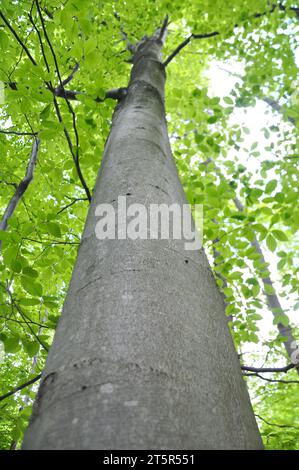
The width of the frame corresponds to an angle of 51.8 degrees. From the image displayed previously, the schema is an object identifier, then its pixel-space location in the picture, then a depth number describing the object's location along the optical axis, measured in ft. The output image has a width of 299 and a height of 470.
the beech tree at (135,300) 1.91
